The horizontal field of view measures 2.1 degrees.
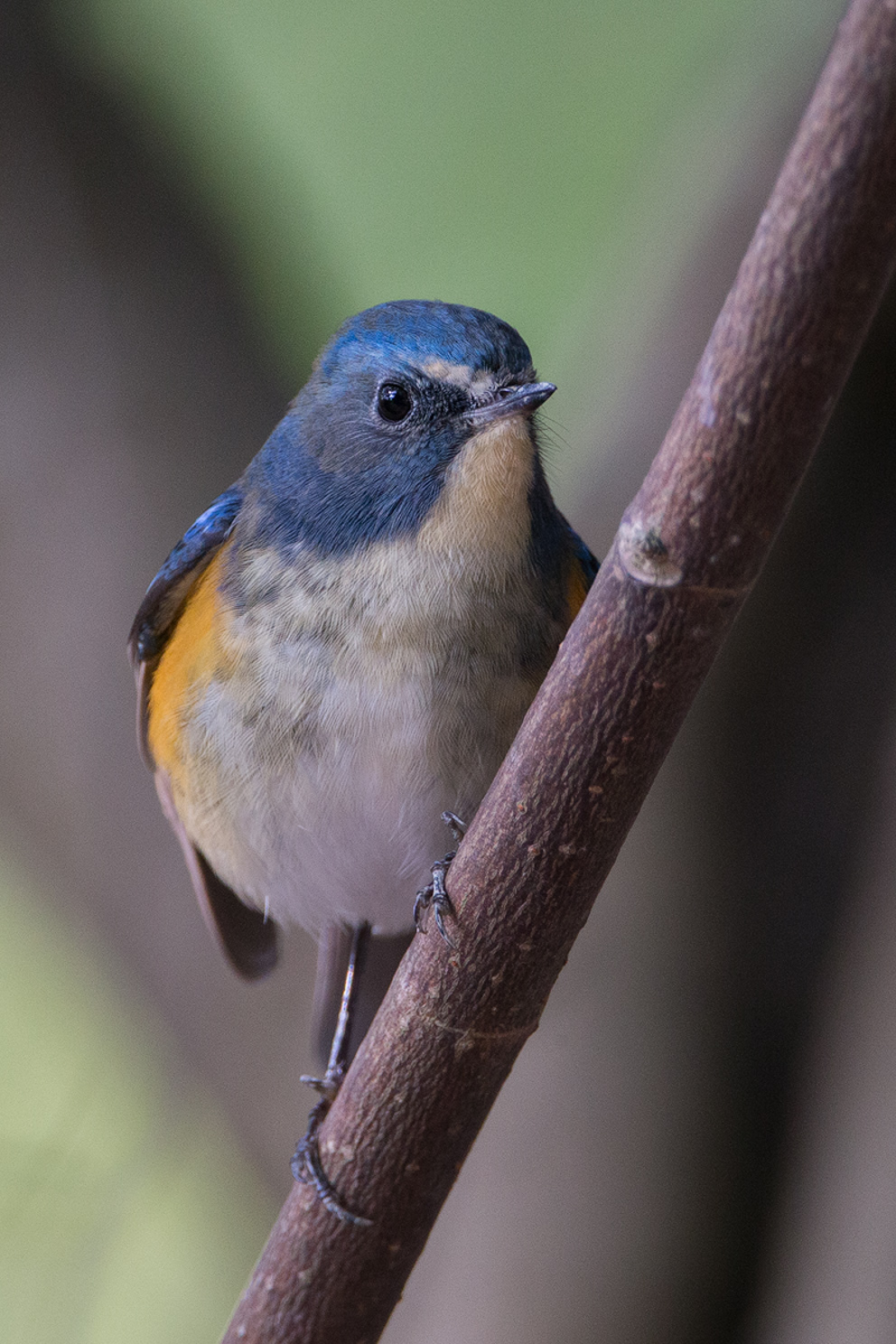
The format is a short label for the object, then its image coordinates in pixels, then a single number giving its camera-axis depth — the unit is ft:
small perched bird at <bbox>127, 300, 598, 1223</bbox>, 8.74
